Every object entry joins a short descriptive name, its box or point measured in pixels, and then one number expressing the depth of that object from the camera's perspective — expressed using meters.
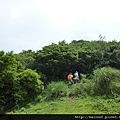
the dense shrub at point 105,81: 13.25
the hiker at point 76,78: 16.48
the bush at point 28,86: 14.38
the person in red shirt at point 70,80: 16.31
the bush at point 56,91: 14.41
